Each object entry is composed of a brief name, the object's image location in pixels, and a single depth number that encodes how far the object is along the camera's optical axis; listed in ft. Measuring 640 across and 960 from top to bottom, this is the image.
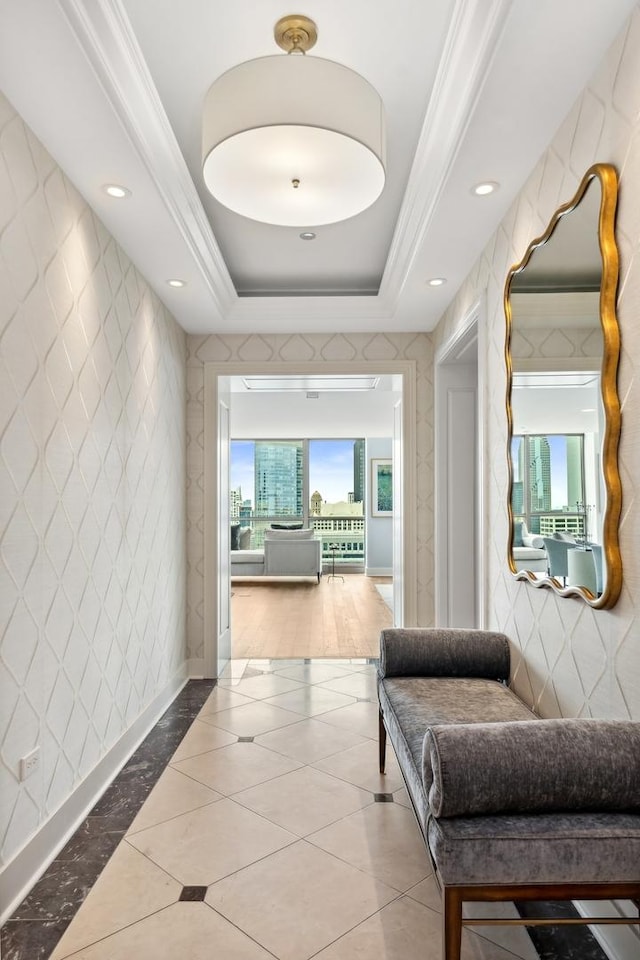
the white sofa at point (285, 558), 30.60
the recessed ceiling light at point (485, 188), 8.02
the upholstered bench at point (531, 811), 4.48
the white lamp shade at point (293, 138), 5.50
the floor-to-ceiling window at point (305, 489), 38.04
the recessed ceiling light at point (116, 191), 8.01
